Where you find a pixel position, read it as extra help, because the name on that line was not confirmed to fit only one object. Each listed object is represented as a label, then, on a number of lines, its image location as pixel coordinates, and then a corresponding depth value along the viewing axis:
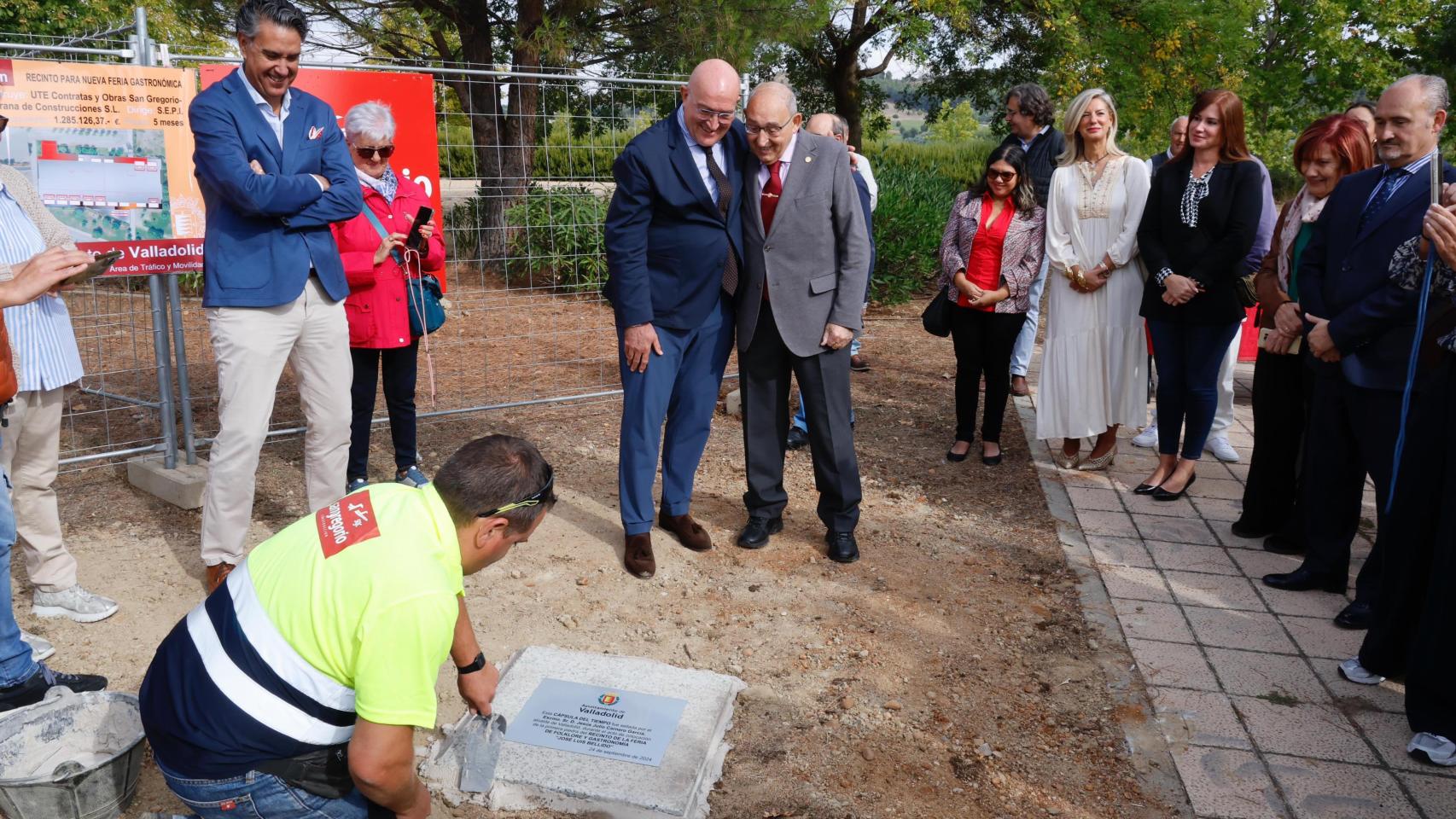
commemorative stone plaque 2.93
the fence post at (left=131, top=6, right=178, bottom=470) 5.09
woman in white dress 5.45
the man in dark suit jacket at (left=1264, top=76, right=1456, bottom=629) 3.69
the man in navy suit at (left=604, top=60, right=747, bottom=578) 4.18
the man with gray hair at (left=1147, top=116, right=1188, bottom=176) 5.99
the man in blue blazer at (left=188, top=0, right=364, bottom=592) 3.73
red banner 5.36
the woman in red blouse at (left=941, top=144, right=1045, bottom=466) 5.68
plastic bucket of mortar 2.60
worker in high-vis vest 2.00
